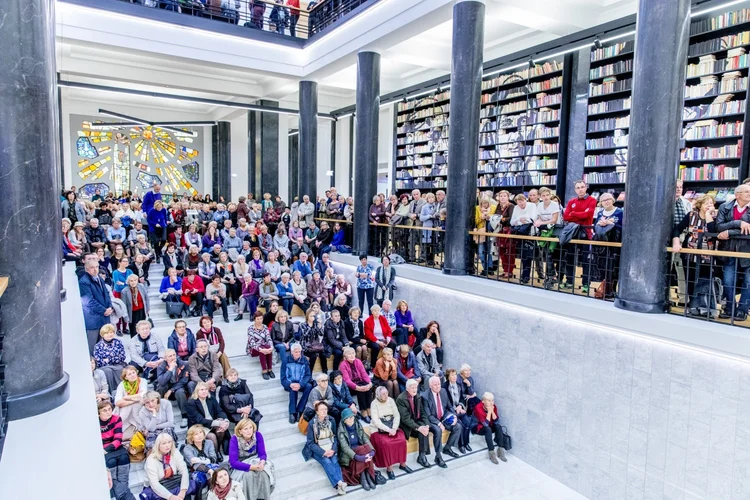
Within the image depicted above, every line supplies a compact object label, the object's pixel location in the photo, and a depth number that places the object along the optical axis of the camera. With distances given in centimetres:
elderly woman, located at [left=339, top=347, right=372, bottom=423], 673
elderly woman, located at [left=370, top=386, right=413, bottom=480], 605
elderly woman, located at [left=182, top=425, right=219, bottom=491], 496
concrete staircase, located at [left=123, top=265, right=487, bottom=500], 550
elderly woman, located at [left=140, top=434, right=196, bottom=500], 467
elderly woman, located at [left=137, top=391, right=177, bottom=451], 522
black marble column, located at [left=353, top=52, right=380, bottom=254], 983
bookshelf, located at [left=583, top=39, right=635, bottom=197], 812
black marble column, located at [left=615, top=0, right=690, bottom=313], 509
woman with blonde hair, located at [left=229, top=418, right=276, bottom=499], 516
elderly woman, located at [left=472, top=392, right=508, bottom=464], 652
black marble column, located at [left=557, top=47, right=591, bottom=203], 865
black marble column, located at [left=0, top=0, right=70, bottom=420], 241
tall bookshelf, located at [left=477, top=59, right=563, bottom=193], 930
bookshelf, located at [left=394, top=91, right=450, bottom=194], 1205
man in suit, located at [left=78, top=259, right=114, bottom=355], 632
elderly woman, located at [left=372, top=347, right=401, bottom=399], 694
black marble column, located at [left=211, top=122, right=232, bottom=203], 1842
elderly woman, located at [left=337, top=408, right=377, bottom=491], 576
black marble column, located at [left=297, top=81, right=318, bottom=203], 1210
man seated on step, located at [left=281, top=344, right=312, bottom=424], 638
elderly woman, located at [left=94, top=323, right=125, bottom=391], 567
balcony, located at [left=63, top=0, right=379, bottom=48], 968
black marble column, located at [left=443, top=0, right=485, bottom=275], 737
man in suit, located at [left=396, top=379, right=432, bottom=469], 630
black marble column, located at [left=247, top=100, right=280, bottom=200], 1483
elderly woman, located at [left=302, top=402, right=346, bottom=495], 567
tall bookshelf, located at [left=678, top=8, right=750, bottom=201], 678
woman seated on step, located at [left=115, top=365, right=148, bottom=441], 525
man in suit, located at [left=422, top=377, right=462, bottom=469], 649
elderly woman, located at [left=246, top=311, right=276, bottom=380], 704
